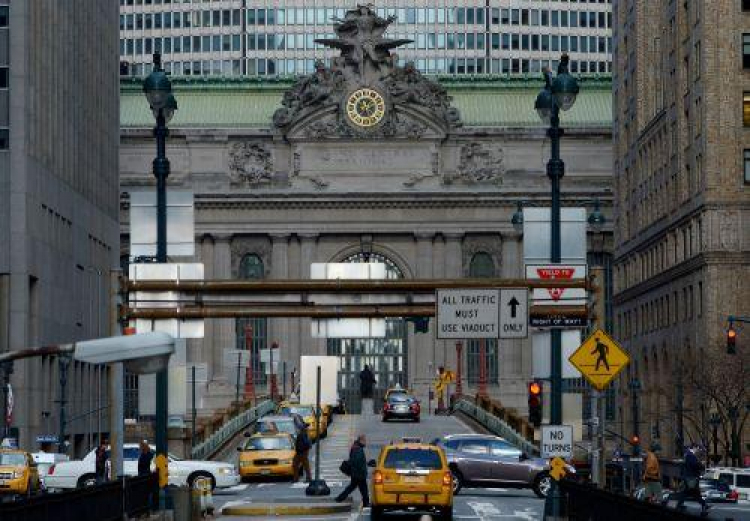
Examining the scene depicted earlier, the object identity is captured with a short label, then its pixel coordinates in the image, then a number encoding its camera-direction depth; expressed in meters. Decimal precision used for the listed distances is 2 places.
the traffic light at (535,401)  69.69
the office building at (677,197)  105.06
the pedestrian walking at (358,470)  58.28
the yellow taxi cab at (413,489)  52.00
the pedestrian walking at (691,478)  56.16
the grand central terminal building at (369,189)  164.38
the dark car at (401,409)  120.88
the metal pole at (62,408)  93.81
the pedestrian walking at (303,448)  69.19
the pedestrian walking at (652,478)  55.91
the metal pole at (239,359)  111.96
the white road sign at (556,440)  45.78
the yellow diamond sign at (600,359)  43.59
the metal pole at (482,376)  127.06
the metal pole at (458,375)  142.88
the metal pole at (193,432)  86.06
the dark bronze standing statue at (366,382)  147.12
